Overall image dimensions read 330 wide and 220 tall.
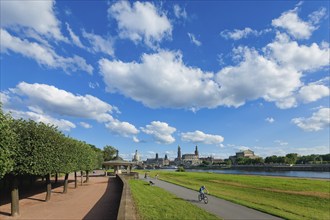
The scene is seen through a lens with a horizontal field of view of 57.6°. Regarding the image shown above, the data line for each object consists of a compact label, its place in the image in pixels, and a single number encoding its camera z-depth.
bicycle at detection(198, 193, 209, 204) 26.42
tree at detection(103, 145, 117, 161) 137.07
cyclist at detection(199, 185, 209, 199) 27.22
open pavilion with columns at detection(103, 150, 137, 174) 72.00
